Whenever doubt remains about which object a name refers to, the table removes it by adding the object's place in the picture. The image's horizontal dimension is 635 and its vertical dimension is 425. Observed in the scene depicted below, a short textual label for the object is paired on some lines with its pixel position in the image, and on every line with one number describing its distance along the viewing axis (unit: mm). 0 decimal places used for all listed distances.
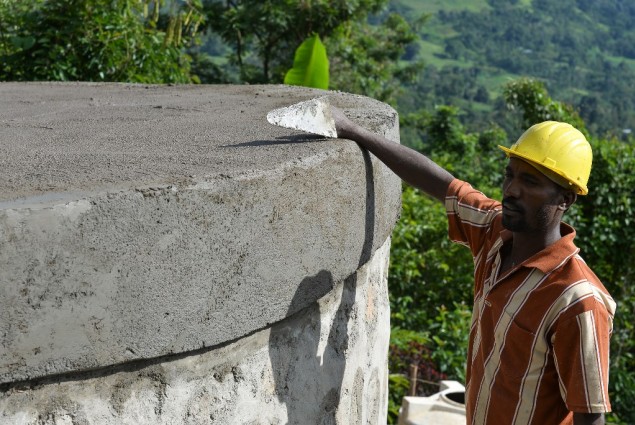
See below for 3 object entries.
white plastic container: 4695
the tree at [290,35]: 12945
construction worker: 2004
